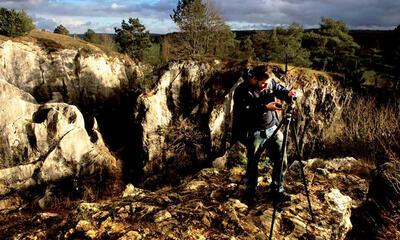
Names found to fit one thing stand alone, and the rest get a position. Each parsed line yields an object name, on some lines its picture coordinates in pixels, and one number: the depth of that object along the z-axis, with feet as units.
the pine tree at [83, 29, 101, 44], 155.56
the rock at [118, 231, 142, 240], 16.30
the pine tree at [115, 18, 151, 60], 135.03
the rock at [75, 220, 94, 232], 17.06
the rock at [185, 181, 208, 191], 23.65
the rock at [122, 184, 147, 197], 26.89
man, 18.71
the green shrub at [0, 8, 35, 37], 94.07
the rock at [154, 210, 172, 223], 17.93
